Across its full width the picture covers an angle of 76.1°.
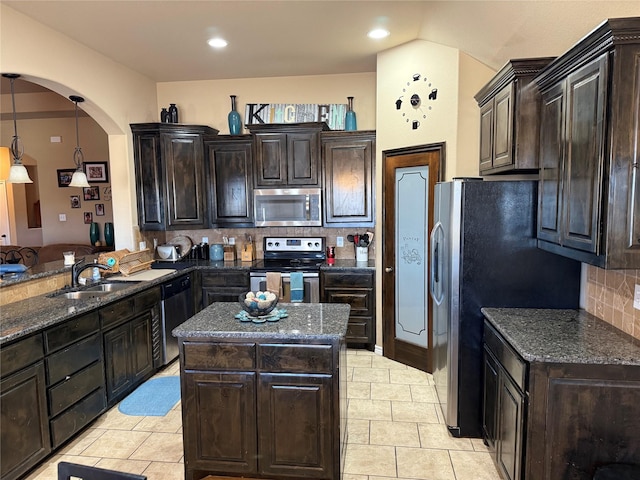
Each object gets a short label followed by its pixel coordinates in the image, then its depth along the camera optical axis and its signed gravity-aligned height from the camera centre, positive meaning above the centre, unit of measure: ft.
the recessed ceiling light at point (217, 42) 12.27 +5.04
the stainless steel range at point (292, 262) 14.55 -2.15
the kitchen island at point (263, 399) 7.29 -3.48
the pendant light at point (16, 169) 10.46 +1.07
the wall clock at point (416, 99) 12.26 +3.22
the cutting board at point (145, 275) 12.91 -2.20
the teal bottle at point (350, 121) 15.34 +3.16
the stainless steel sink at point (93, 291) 11.35 -2.32
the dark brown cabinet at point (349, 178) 14.85 +1.01
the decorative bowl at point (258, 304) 7.90 -1.88
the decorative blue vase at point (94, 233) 19.84 -1.15
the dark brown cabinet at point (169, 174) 15.01 +1.28
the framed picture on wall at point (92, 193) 22.03 +0.89
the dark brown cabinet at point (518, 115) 8.36 +1.84
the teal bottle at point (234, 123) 15.99 +3.29
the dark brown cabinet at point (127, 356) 10.61 -4.09
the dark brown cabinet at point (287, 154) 15.07 +1.94
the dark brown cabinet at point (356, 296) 14.58 -3.24
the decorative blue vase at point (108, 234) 18.84 -1.13
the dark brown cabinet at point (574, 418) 6.21 -3.37
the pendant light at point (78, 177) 12.32 +0.99
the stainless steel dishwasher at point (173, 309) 13.24 -3.42
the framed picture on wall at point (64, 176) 22.16 +1.84
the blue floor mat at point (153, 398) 10.73 -5.27
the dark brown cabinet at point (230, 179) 15.60 +1.07
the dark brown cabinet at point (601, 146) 5.65 +0.83
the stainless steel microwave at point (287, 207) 15.28 -0.03
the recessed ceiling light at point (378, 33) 11.83 +5.04
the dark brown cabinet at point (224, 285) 15.06 -2.87
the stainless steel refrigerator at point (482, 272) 8.80 -1.51
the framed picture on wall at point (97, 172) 21.81 +2.00
